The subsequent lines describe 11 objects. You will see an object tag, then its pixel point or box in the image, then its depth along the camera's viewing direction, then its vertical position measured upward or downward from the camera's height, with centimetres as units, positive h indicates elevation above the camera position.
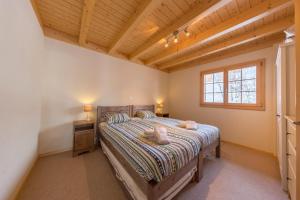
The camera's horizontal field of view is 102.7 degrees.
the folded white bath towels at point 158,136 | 170 -53
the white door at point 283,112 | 159 -15
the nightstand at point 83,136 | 259 -81
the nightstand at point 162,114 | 455 -54
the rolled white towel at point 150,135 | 183 -54
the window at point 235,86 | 303 +42
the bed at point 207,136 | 213 -66
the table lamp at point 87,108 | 288 -19
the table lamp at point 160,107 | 482 -26
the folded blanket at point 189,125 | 243 -52
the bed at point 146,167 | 126 -85
